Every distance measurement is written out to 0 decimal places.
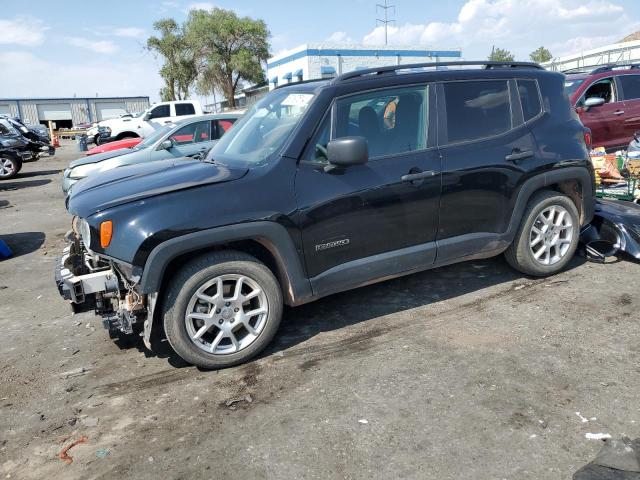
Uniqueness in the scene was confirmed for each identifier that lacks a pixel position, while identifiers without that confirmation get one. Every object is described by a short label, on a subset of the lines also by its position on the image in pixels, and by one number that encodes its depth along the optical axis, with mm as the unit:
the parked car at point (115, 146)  12656
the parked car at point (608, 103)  9406
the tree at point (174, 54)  54375
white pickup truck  20391
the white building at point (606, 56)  24453
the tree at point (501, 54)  62766
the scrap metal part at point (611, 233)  5215
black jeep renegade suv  3371
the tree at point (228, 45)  51594
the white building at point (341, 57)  40256
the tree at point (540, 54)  69212
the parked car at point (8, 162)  16266
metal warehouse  66125
